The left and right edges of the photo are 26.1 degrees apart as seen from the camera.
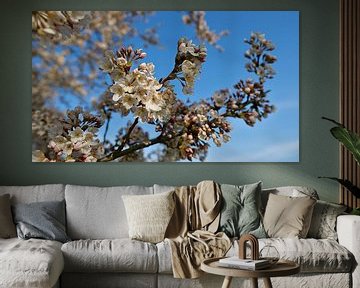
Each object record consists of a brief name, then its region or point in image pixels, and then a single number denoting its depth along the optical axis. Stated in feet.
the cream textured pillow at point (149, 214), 20.27
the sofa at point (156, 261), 18.93
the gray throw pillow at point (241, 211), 20.71
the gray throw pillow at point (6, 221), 20.22
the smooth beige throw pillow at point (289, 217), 20.44
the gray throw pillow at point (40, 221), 20.16
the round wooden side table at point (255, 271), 15.51
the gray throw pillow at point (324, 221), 20.79
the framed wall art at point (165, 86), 22.67
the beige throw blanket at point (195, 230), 18.96
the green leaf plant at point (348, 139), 21.09
